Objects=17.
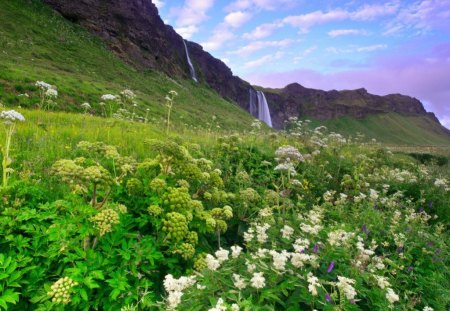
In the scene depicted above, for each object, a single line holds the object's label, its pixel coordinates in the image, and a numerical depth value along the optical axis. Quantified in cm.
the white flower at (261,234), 385
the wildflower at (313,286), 269
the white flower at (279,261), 303
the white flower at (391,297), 284
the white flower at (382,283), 322
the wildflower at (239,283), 285
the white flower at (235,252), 330
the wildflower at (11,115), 462
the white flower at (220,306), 228
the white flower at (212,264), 303
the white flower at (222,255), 315
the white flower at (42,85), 899
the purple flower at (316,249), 386
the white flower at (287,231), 418
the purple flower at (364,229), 550
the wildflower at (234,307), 228
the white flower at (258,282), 273
